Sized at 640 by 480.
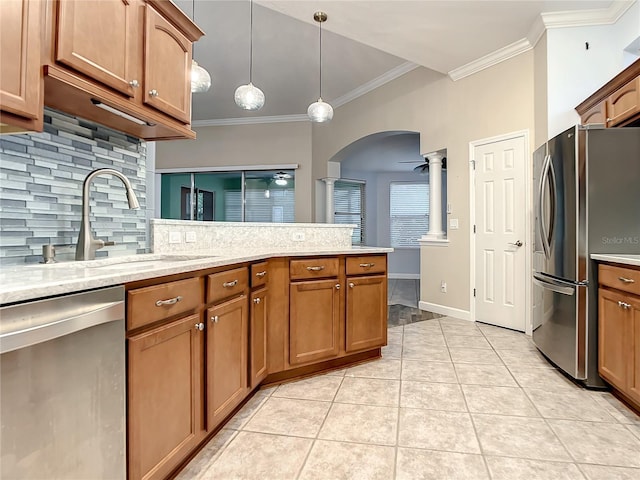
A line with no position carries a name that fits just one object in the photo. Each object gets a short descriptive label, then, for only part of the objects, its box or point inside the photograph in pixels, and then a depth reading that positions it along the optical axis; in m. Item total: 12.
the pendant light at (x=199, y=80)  2.87
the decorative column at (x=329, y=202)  6.98
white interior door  3.74
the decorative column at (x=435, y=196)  4.81
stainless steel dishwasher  0.84
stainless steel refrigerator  2.30
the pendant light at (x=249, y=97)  3.26
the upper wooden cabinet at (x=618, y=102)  2.45
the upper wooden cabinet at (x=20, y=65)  1.12
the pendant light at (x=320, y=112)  3.70
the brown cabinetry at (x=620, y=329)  1.96
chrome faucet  1.70
